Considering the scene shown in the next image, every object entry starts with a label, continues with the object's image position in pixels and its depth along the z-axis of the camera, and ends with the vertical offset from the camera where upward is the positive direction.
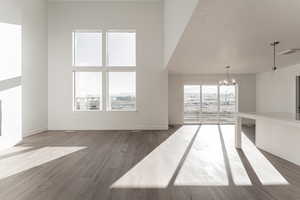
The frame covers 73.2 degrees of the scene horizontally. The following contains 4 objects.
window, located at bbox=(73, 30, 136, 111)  7.97 +1.19
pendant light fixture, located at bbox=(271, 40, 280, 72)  4.26 +1.24
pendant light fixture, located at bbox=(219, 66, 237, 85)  7.42 +0.71
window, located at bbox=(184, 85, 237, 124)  9.34 -0.16
